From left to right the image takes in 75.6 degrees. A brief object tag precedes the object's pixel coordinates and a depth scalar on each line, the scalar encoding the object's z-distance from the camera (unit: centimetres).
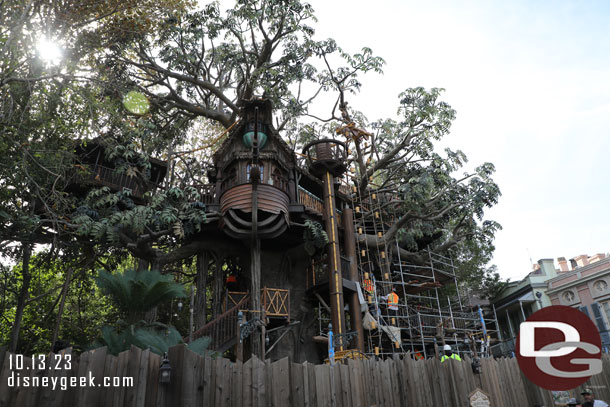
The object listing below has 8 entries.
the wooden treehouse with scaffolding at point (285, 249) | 1522
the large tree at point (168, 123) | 1019
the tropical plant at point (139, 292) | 972
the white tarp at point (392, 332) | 1720
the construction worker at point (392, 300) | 1737
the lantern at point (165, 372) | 498
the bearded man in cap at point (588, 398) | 779
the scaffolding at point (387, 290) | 1814
